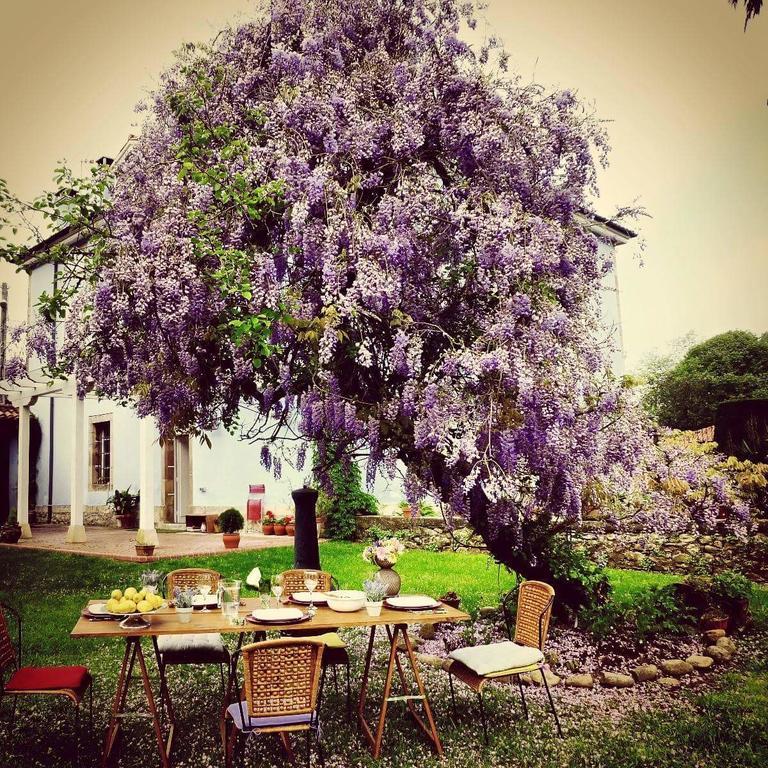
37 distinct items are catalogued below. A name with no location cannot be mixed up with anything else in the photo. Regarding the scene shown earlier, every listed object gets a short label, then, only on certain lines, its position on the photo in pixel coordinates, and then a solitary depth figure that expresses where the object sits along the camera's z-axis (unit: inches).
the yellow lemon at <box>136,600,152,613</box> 121.3
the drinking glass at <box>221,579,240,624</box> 119.3
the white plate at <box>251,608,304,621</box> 121.3
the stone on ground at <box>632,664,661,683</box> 157.9
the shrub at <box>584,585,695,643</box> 183.2
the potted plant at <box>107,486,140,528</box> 466.9
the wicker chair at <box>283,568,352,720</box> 143.6
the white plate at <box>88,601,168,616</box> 122.3
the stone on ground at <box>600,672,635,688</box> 155.3
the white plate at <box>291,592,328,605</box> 138.6
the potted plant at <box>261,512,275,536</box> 420.4
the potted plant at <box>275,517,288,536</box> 417.7
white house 373.1
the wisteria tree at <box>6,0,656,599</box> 151.7
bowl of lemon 121.3
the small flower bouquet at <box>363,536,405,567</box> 144.5
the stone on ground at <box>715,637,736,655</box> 171.6
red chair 117.4
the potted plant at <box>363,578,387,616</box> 127.6
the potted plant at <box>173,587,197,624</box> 119.8
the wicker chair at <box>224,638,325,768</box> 103.4
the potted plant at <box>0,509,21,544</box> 386.0
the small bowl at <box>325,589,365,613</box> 131.5
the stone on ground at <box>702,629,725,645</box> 180.1
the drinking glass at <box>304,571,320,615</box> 127.1
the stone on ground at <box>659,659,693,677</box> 160.7
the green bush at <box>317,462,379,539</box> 393.1
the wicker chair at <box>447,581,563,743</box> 127.8
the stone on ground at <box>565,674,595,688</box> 157.1
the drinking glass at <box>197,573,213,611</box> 158.5
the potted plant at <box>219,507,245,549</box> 371.2
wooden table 114.5
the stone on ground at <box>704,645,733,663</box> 167.9
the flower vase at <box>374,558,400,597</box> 142.9
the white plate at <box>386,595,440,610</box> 131.4
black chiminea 205.9
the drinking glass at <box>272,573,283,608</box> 133.2
